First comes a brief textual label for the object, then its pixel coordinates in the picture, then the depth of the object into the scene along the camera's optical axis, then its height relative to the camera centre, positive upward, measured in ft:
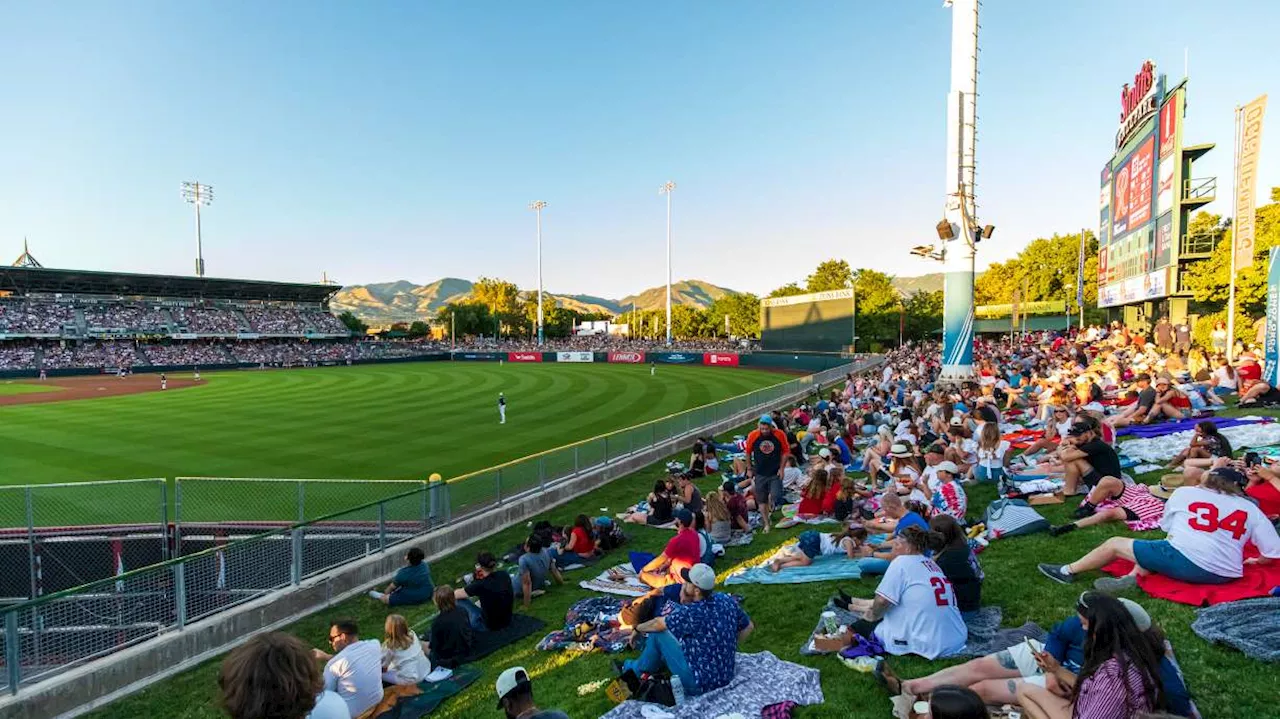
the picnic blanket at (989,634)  17.37 -8.55
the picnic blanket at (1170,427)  36.22 -5.65
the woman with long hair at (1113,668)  10.99 -5.88
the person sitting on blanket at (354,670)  18.28 -9.79
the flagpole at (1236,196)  59.00 +12.99
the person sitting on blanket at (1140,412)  41.34 -5.10
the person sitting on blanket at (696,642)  16.84 -8.30
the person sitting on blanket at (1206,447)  23.75 -4.60
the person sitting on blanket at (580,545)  34.88 -11.81
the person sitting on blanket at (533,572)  29.50 -11.44
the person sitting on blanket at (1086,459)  27.43 -5.52
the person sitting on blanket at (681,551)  25.43 -8.83
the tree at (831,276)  371.15 +34.52
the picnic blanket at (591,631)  22.63 -11.26
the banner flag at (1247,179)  57.06 +14.21
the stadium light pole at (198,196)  287.69 +62.47
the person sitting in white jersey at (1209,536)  17.31 -5.57
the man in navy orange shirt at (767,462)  37.37 -7.58
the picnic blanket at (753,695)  16.02 -9.42
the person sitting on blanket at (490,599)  25.82 -10.82
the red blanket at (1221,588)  17.10 -7.06
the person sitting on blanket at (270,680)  9.21 -5.10
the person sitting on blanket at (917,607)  17.29 -7.54
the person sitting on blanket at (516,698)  11.64 -6.73
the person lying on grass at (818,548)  27.60 -9.50
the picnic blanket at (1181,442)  32.42 -5.77
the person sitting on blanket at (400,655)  20.43 -10.48
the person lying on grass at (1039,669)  11.34 -7.26
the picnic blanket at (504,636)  24.08 -12.06
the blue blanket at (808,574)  25.41 -9.93
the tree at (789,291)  369.91 +25.47
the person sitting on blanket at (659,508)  40.37 -11.11
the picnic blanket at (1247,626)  14.80 -7.20
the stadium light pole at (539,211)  307.37 +59.82
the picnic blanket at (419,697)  19.36 -11.63
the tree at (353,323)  426.63 +7.03
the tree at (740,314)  358.02 +12.07
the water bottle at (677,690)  16.63 -9.41
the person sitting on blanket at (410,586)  30.04 -12.07
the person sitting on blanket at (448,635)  23.11 -11.10
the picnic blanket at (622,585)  28.25 -11.60
